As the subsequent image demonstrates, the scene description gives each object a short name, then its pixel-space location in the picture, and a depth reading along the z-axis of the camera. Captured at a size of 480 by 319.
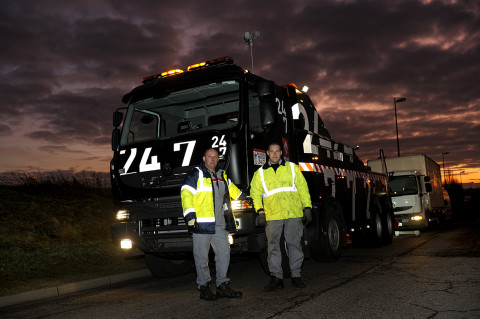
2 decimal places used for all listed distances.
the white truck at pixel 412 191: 16.39
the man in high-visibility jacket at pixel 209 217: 5.87
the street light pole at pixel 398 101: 35.22
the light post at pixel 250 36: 12.54
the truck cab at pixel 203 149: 6.52
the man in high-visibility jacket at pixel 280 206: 6.37
